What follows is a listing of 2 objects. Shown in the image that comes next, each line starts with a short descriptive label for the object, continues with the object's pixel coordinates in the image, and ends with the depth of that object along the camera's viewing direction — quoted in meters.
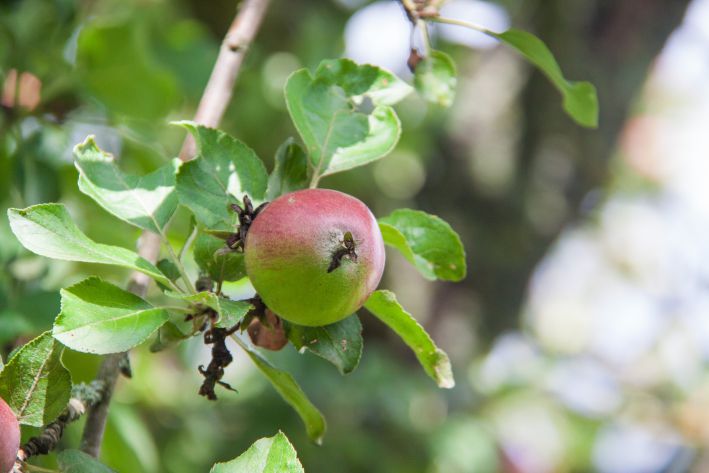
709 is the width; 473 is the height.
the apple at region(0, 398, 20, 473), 1.61
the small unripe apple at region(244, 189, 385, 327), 1.64
